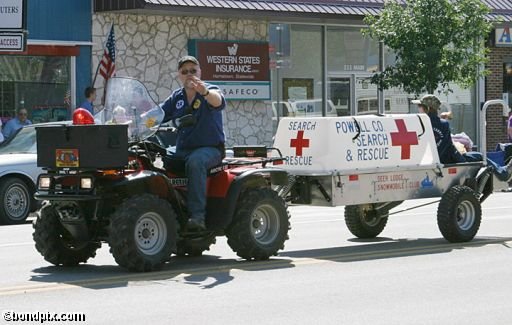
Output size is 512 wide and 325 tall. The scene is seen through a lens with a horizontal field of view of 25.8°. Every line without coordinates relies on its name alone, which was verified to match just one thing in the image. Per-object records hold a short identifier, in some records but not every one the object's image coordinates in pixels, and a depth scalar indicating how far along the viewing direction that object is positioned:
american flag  23.88
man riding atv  11.05
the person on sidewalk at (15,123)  22.83
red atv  10.51
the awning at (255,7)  23.96
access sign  20.31
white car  17.94
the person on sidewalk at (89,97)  22.11
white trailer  12.62
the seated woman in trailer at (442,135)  13.98
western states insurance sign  26.25
